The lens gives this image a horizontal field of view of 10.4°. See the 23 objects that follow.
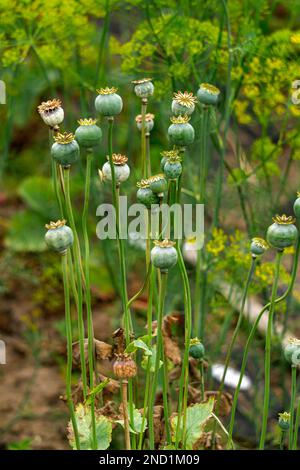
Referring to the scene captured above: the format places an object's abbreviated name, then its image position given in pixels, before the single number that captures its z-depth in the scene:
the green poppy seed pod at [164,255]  1.93
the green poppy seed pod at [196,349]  2.20
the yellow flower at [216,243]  2.62
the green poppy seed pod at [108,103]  1.99
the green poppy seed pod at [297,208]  1.95
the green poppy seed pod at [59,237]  1.93
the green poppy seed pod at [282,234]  1.95
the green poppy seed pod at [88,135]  2.00
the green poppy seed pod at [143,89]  2.14
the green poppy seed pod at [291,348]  2.04
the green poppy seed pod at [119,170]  2.04
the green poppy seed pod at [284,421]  2.15
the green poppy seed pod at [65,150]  1.97
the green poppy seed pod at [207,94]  2.23
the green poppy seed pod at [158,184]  2.00
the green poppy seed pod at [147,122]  2.18
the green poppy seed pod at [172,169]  1.98
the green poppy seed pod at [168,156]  1.99
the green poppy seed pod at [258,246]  2.06
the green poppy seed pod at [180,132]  1.99
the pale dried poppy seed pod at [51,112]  2.01
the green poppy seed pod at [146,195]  2.01
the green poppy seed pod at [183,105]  2.02
